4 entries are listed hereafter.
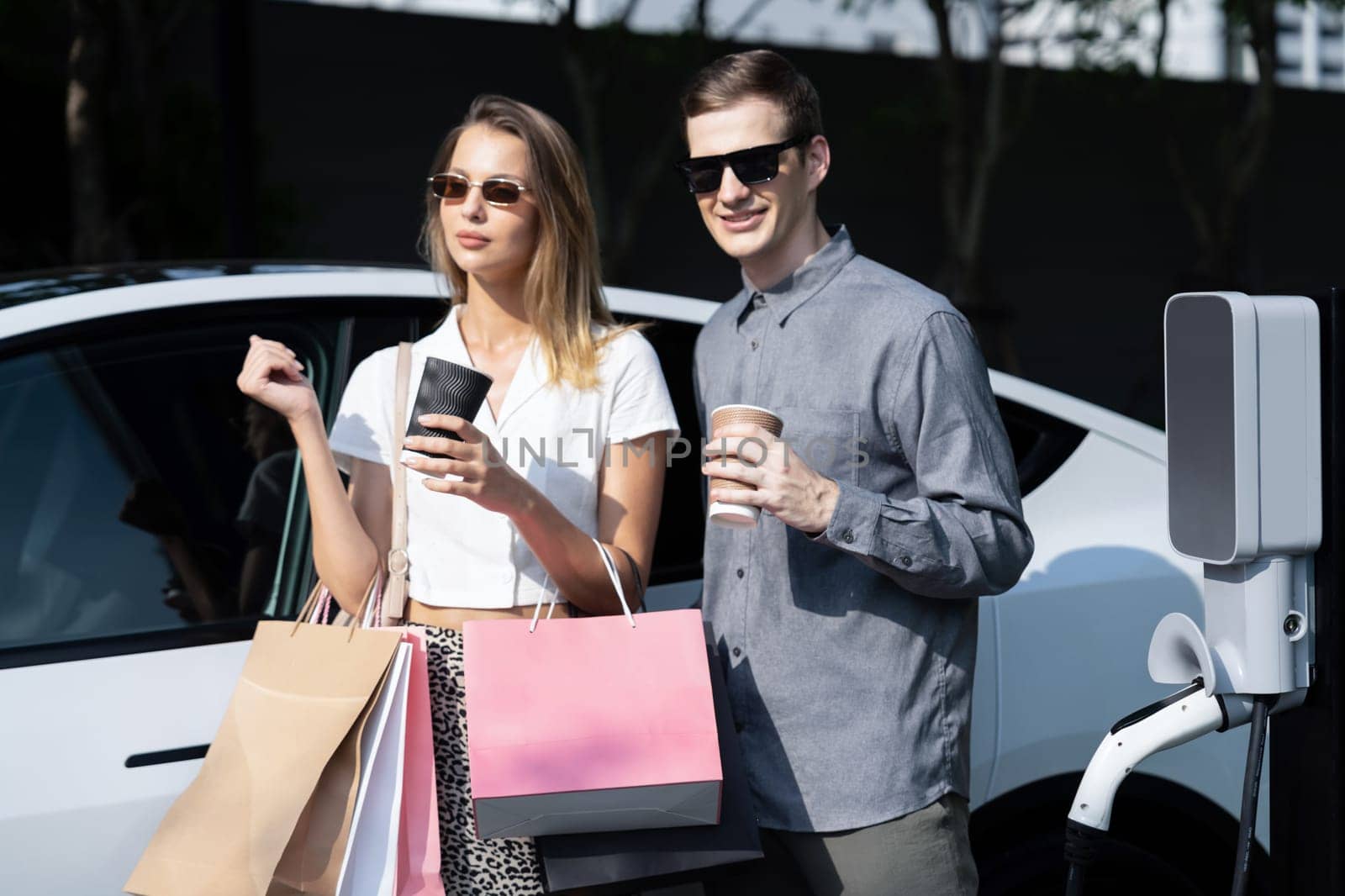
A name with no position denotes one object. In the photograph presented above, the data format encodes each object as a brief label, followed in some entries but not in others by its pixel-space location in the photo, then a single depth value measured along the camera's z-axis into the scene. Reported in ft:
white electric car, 19.19
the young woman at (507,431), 18.86
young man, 18.57
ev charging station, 17.69
